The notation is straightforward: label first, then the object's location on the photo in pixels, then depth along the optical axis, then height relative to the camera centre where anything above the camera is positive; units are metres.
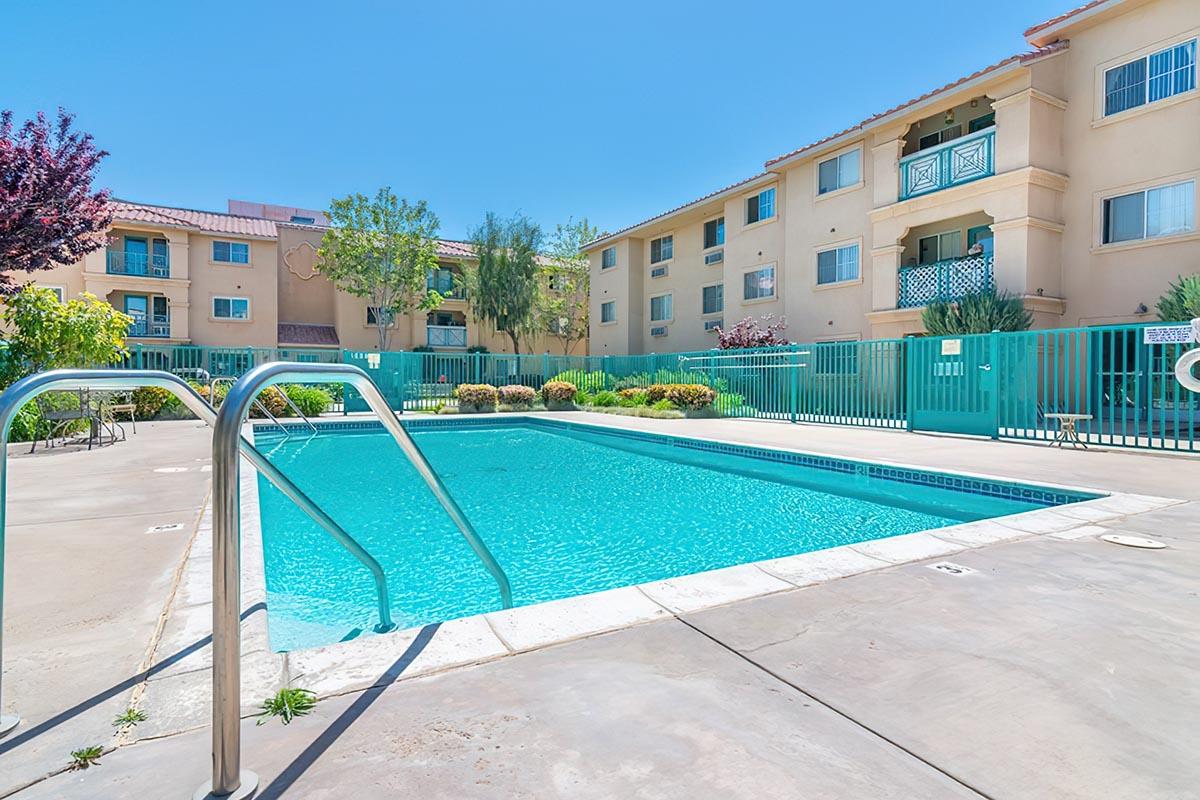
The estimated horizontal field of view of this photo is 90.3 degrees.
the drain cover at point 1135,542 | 4.21 -1.10
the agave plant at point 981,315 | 14.04 +1.82
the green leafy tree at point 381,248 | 28.77 +6.88
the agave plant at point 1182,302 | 11.52 +1.78
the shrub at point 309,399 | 17.41 -0.31
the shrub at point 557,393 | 21.14 -0.15
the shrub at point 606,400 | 21.08 -0.38
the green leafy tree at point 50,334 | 11.27 +1.04
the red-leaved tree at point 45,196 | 11.57 +3.91
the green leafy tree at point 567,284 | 35.12 +6.30
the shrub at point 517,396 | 20.72 -0.24
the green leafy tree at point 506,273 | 31.59 +6.17
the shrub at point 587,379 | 23.92 +0.41
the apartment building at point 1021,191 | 13.92 +5.45
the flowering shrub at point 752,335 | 20.33 +1.87
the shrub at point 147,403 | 16.77 -0.41
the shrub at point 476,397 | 20.02 -0.27
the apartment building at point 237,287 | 28.20 +5.07
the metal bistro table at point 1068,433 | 10.18 -0.74
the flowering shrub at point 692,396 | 17.73 -0.20
